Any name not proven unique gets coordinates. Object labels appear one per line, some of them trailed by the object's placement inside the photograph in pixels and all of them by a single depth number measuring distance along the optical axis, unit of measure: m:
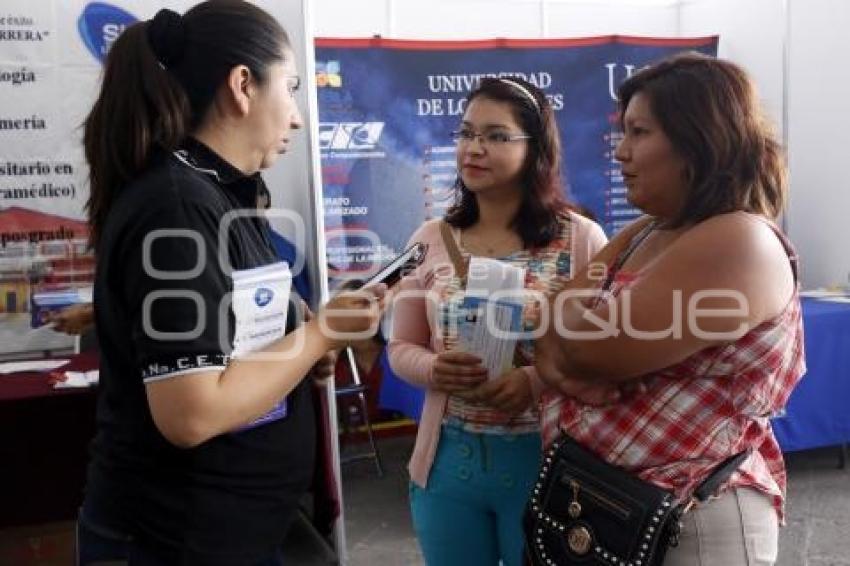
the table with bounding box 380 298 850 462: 3.42
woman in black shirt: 0.88
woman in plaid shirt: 0.98
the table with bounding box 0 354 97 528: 2.65
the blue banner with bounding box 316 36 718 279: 3.88
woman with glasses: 1.43
